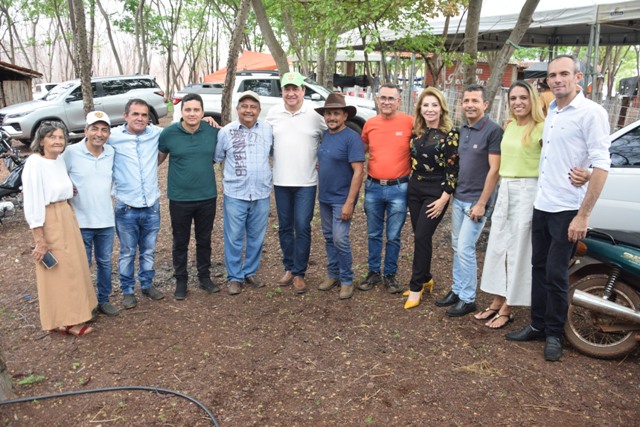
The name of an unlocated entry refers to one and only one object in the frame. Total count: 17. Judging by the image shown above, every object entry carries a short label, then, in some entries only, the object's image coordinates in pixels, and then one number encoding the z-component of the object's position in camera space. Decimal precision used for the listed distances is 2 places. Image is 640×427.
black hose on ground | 3.10
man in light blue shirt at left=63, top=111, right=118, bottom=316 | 4.09
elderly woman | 3.76
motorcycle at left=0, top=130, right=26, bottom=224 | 7.48
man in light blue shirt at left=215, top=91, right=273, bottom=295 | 4.56
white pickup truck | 11.62
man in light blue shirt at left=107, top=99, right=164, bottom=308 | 4.34
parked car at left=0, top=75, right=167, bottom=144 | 13.41
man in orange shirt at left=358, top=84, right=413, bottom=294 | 4.35
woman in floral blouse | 4.13
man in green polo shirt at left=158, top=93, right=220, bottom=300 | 4.45
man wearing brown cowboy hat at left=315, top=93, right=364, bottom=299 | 4.40
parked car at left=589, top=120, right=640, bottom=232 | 4.42
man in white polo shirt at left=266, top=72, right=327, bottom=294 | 4.54
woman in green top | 3.63
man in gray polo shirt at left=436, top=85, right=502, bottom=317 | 3.88
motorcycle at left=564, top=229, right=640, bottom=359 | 3.47
